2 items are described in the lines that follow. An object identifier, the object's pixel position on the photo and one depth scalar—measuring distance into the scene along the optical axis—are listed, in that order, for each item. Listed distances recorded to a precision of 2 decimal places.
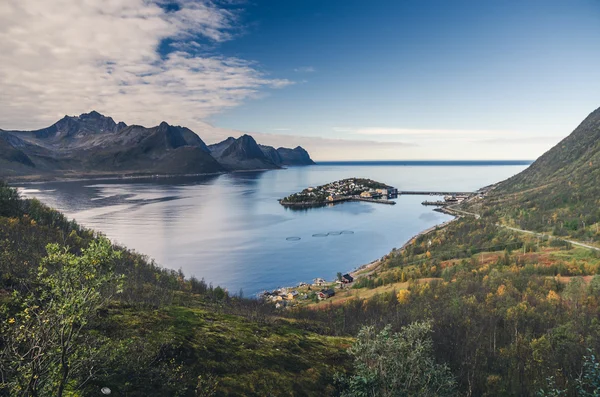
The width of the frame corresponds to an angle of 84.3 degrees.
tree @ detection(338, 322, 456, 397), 16.22
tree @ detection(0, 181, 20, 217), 68.12
